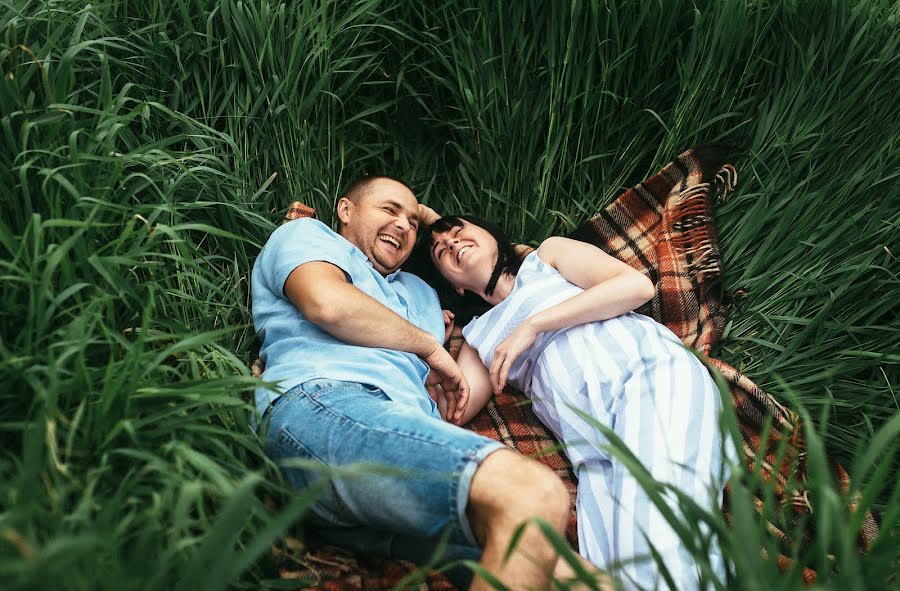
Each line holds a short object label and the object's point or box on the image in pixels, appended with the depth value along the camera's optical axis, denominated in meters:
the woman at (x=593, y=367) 1.68
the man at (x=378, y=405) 1.34
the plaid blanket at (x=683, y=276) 2.01
